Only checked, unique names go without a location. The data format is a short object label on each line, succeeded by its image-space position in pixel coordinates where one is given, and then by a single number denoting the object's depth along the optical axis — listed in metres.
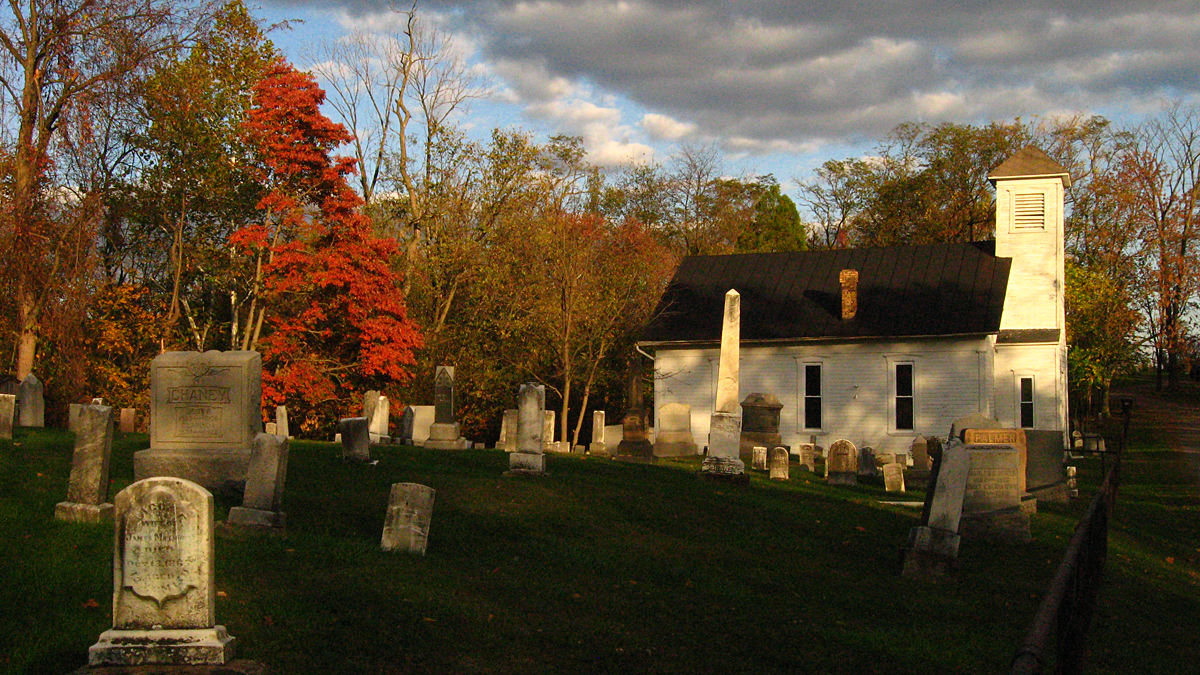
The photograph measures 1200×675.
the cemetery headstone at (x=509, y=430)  26.05
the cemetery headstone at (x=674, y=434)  27.42
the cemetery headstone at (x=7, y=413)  16.83
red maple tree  28.22
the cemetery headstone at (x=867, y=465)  20.91
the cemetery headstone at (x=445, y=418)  22.83
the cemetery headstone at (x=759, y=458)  22.66
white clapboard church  30.56
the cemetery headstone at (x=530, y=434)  14.47
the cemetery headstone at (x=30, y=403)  21.52
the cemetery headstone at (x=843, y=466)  19.42
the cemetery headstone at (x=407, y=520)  8.97
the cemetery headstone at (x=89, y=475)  9.15
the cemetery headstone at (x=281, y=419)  19.12
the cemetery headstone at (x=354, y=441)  15.11
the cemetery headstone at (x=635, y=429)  26.02
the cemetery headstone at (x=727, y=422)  17.03
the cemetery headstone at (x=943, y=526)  10.40
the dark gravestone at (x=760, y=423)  26.69
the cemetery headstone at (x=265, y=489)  9.30
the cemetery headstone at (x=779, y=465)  20.16
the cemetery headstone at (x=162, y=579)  5.37
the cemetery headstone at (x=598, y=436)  28.34
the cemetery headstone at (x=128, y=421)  22.83
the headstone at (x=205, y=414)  11.23
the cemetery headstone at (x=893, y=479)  19.16
